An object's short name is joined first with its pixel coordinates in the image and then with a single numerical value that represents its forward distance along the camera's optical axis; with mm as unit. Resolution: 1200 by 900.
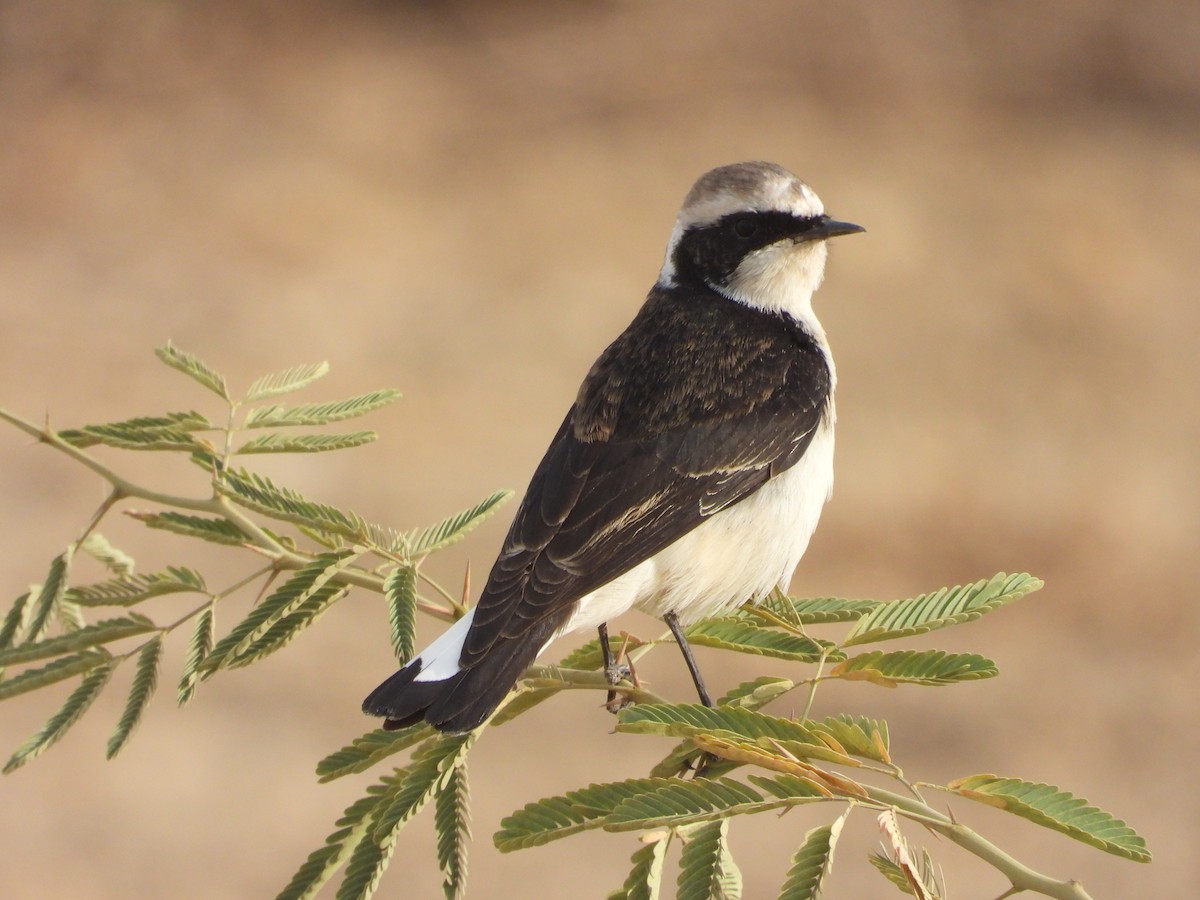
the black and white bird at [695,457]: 6668
